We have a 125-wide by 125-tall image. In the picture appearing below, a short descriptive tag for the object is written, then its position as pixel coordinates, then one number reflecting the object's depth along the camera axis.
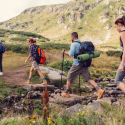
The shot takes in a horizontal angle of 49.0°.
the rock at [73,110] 2.99
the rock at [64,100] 4.79
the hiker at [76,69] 4.46
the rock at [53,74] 7.64
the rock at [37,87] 6.23
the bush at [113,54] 25.54
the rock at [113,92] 6.69
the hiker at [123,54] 3.10
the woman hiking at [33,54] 6.09
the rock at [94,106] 3.26
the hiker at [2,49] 7.38
